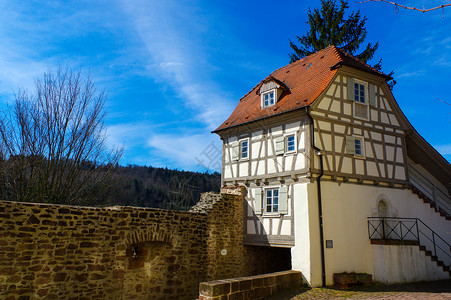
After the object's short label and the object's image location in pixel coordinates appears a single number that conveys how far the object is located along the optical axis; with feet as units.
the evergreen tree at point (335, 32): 67.36
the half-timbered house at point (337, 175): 37.42
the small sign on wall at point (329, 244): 36.58
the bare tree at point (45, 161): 39.93
